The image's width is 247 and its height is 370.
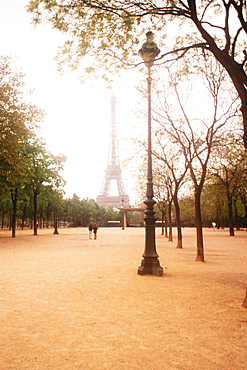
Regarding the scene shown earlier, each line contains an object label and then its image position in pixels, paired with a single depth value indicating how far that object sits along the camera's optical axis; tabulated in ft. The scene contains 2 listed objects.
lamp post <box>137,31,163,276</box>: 32.37
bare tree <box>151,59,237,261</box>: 42.93
